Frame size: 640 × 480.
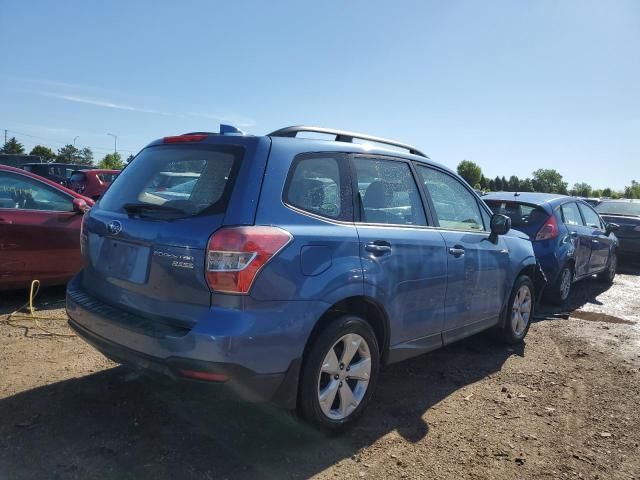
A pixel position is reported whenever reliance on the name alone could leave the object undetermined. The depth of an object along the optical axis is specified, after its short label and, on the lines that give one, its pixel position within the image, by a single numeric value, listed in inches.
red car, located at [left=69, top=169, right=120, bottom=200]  507.5
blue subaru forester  105.5
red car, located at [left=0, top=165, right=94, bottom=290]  211.8
